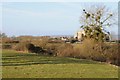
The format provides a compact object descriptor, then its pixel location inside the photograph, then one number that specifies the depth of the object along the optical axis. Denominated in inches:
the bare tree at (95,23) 1541.0
